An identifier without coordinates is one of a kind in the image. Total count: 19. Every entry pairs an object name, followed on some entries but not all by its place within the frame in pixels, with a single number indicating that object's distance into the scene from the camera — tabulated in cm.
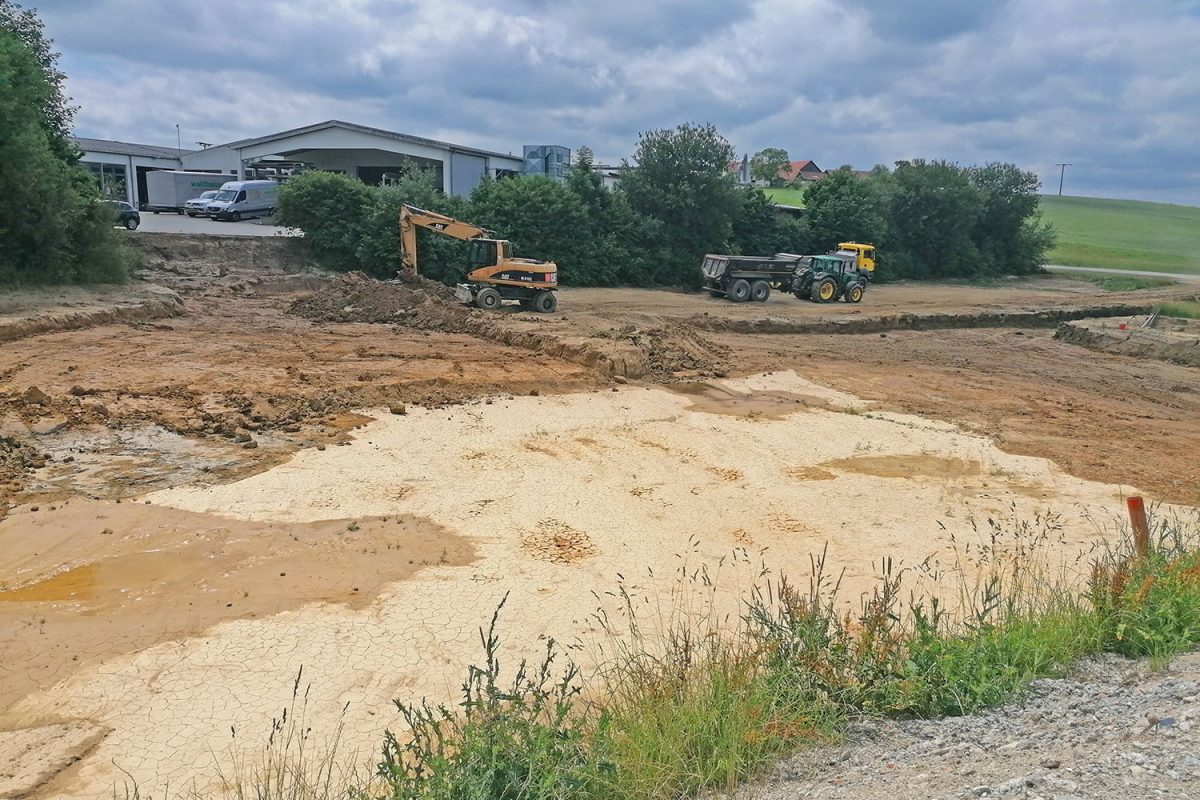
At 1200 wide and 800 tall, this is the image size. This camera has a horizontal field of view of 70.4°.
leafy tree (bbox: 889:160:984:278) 4650
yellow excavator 2390
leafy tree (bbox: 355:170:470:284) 2905
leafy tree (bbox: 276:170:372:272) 2950
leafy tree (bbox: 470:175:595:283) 3209
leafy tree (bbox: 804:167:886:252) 4275
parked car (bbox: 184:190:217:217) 4216
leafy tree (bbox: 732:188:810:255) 4069
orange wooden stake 612
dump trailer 3092
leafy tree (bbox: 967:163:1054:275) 4969
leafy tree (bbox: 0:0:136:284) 1958
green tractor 3216
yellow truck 3775
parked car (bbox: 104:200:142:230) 3303
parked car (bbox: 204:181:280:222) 4053
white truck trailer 4519
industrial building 4306
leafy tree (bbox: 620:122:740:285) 3634
